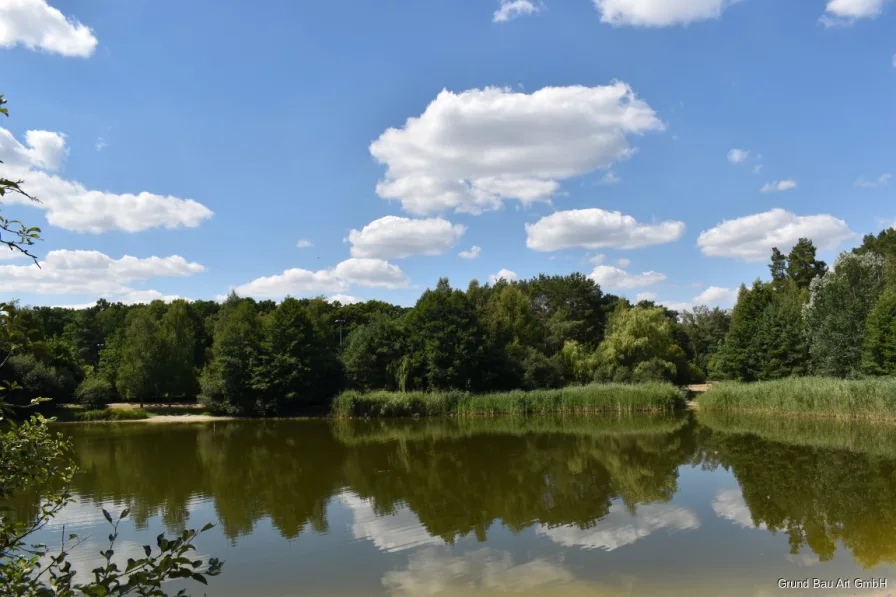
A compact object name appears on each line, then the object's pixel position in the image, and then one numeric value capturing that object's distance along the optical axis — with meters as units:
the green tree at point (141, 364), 41.09
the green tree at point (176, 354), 42.72
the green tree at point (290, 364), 38.50
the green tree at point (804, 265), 60.38
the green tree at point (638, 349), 39.59
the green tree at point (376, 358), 40.75
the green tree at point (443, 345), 39.47
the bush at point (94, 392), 39.16
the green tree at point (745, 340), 39.50
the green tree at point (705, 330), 61.19
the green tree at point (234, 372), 38.66
